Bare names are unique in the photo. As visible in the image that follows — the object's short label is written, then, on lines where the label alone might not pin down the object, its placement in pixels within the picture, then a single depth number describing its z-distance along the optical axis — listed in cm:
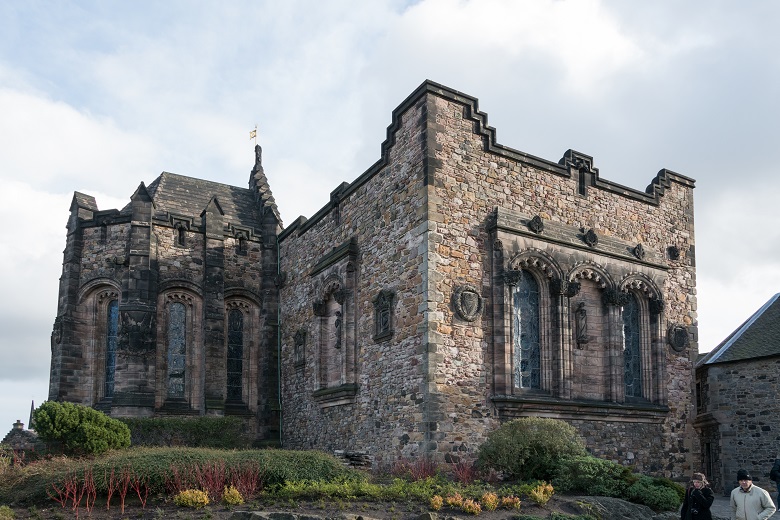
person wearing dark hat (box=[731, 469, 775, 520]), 1050
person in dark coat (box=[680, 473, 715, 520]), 1129
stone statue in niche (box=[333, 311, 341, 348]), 2022
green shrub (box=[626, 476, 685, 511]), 1431
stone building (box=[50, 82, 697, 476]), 1669
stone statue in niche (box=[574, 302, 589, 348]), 1861
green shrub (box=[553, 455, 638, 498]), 1404
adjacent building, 1981
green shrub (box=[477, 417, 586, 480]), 1470
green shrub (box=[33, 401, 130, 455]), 1748
